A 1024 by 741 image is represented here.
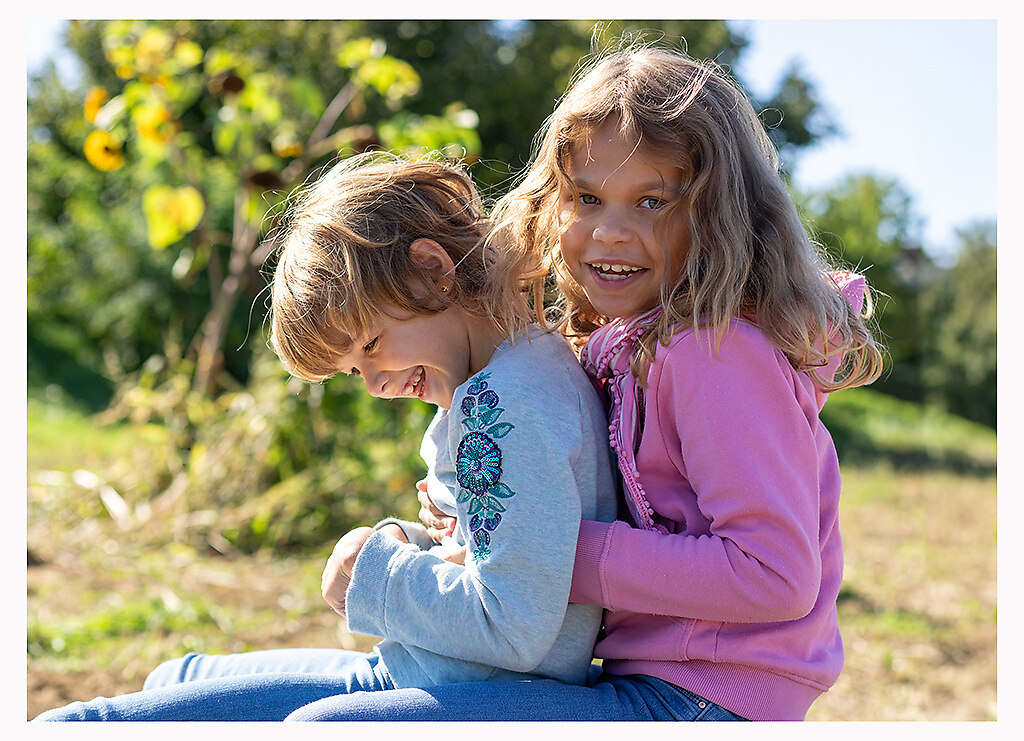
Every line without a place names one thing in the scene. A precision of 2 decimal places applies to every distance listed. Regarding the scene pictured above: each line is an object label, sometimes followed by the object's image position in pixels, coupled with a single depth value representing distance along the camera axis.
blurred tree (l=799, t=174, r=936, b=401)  14.64
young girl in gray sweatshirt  1.39
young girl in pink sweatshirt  1.38
